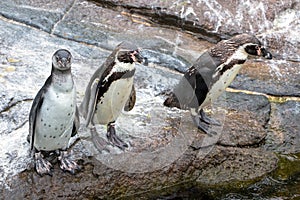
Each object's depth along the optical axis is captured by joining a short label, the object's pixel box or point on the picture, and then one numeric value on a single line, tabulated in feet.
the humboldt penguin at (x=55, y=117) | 21.04
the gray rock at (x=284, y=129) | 28.10
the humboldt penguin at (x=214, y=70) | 25.37
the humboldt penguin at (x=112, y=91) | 22.76
